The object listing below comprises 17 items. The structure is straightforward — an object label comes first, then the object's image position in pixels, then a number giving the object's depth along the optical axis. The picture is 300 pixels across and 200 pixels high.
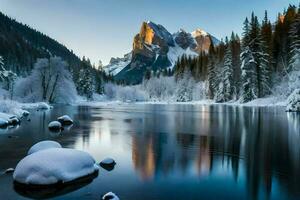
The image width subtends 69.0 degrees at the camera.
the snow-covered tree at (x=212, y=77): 63.13
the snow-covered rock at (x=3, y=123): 18.14
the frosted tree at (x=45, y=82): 49.27
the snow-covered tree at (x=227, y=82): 55.33
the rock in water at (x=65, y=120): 20.29
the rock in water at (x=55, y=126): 17.46
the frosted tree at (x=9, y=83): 52.89
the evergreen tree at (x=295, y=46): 38.60
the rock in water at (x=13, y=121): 19.51
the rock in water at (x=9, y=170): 7.94
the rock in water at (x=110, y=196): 6.10
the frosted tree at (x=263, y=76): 44.99
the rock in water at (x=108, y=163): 8.97
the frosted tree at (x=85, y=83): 77.12
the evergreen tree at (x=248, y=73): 45.37
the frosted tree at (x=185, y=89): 77.43
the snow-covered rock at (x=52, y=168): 6.88
